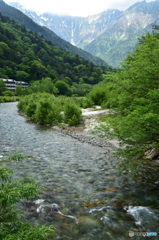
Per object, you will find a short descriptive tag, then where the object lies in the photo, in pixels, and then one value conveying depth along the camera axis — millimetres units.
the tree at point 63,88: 153188
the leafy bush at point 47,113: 29359
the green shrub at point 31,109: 34688
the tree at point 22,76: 162250
